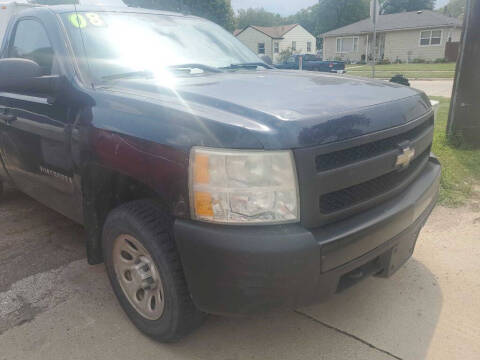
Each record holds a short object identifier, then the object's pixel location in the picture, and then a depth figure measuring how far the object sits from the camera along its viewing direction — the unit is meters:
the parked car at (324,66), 22.73
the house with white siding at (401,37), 35.53
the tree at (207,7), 37.22
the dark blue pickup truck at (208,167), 1.74
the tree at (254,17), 80.00
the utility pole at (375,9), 9.07
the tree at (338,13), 60.12
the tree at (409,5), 63.25
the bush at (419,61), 35.78
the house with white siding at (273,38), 46.84
